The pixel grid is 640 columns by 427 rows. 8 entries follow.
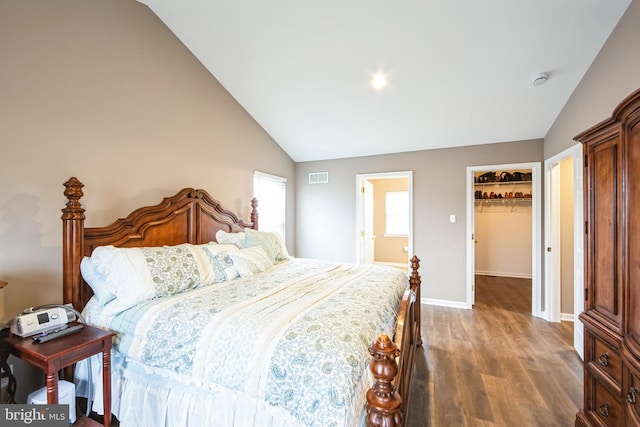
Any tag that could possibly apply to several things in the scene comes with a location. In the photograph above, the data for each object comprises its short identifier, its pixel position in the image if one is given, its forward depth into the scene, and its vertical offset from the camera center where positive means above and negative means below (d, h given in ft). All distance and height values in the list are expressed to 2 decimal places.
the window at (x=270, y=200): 13.53 +0.79
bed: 3.55 -1.89
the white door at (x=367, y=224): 15.48 -0.56
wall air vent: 15.92 +2.16
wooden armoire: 4.03 -0.92
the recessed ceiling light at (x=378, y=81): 9.63 +4.76
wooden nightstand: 4.34 -2.29
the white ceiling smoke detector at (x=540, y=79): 8.78 +4.39
